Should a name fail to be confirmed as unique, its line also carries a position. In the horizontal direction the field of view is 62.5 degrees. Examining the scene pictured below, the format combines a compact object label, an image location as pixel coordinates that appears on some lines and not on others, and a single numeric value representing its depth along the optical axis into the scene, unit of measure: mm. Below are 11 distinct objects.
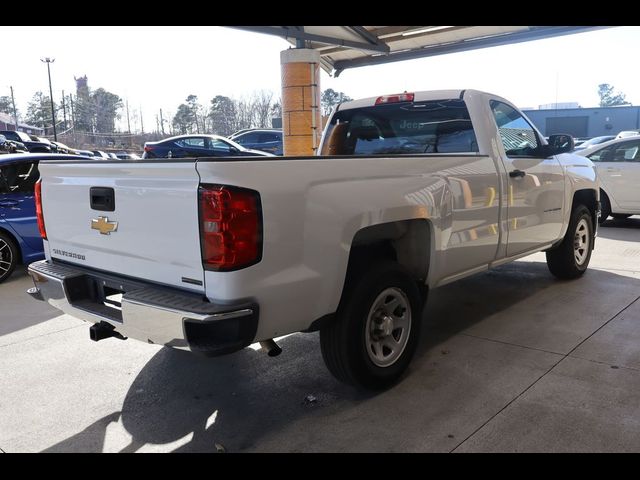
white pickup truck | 2555
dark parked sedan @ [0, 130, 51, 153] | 23400
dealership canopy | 13578
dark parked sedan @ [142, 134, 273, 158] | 16297
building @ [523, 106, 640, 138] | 52688
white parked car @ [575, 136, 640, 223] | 9594
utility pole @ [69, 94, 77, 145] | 64613
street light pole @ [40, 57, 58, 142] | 46500
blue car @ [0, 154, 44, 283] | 6566
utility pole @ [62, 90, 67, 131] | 68250
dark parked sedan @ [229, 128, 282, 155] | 20781
